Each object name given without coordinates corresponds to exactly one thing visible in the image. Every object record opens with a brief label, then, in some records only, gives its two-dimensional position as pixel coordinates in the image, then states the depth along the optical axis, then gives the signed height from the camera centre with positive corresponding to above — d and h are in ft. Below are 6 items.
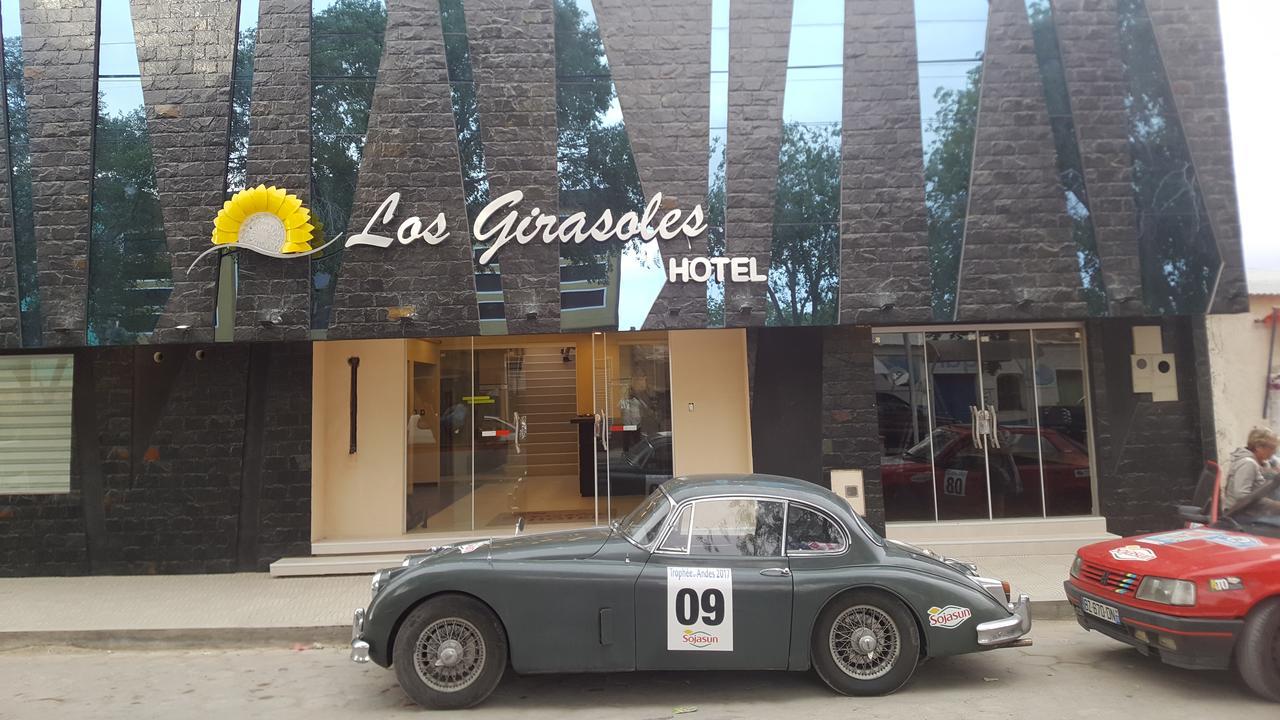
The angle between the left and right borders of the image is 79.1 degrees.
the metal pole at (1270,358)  30.96 +1.81
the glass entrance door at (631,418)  32.32 +0.15
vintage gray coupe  16.72 -4.12
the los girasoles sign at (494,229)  27.35 +7.06
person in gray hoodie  21.70 -1.80
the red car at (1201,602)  16.48 -4.30
